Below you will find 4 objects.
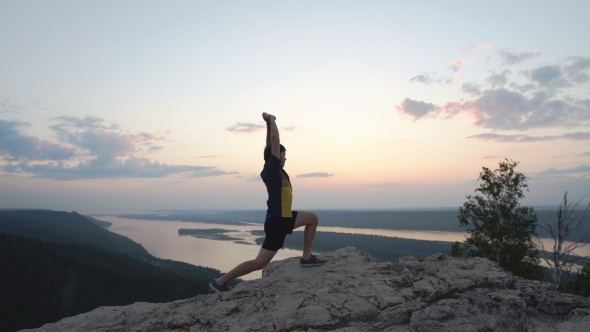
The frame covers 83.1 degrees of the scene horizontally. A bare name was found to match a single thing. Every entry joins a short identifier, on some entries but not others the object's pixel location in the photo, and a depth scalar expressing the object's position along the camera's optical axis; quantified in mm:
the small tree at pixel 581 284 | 15183
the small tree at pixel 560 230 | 9523
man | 4785
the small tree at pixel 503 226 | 15922
